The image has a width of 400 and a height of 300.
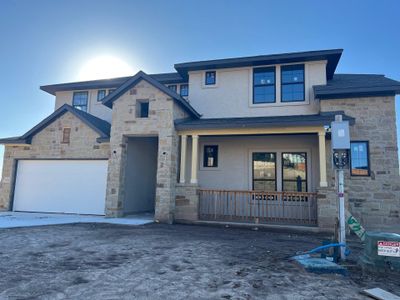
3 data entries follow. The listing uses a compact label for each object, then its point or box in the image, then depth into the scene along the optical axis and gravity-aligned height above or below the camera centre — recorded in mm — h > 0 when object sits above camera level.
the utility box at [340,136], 5438 +1026
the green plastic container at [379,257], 4555 -1133
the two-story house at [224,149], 10742 +1541
